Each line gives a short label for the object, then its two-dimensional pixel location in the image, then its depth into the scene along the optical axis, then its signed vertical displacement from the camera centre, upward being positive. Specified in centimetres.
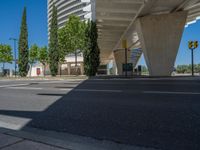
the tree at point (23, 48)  2921 +492
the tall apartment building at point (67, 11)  4794 +2675
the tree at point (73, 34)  2357 +611
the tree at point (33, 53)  4282 +576
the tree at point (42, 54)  4280 +543
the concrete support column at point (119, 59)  3789 +343
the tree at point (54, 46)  2622 +473
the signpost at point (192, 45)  1551 +269
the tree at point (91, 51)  1856 +266
